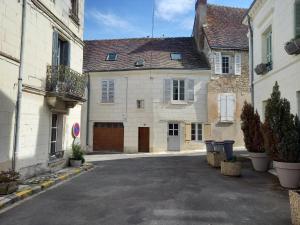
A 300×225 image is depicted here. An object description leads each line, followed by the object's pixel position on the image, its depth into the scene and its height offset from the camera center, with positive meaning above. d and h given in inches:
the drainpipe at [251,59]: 422.5 +131.2
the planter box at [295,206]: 145.6 -48.6
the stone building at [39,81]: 242.1 +58.4
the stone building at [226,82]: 637.7 +133.0
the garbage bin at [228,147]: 399.1 -30.3
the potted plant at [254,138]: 329.0 -11.9
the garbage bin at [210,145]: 438.3 -31.1
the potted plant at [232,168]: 302.1 -51.1
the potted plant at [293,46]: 255.3 +96.2
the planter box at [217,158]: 369.2 -45.9
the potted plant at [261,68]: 357.7 +96.8
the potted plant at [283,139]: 234.2 -8.9
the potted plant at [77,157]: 374.4 -49.0
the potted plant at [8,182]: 207.1 -50.7
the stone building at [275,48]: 279.5 +119.0
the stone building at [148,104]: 643.8 +69.8
